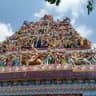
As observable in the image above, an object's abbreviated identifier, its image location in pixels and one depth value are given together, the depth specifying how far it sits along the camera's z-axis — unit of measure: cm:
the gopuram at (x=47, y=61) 1419
